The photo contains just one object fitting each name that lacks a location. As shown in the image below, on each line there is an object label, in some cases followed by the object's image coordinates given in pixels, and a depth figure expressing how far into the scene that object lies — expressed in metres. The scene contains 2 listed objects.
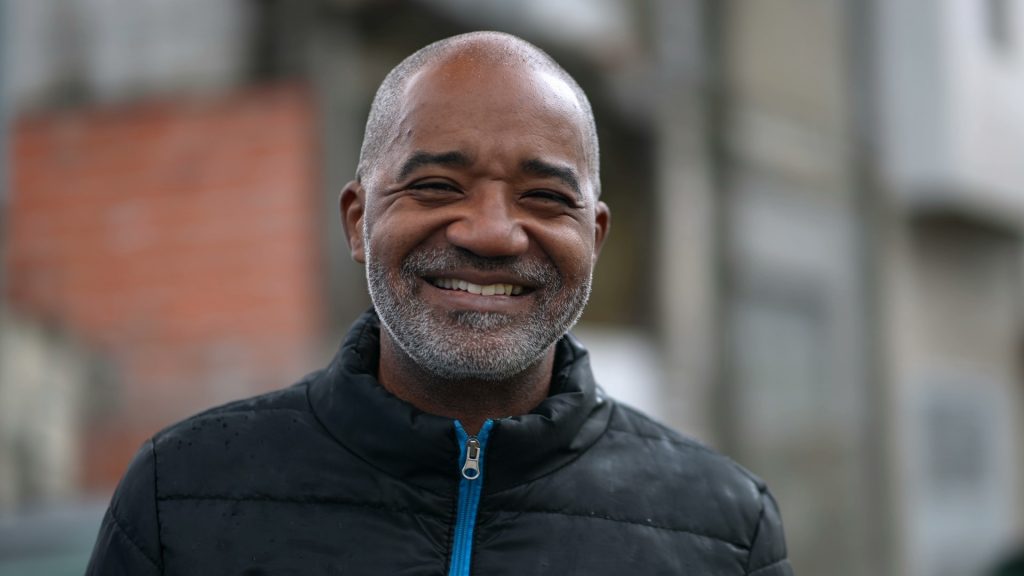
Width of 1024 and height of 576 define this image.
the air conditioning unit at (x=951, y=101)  8.09
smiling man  1.70
